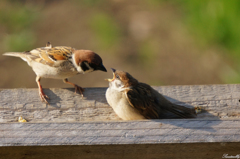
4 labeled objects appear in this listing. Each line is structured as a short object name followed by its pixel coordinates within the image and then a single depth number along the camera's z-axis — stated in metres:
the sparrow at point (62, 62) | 5.71
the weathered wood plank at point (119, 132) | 3.97
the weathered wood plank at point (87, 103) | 4.80
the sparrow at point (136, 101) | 4.75
